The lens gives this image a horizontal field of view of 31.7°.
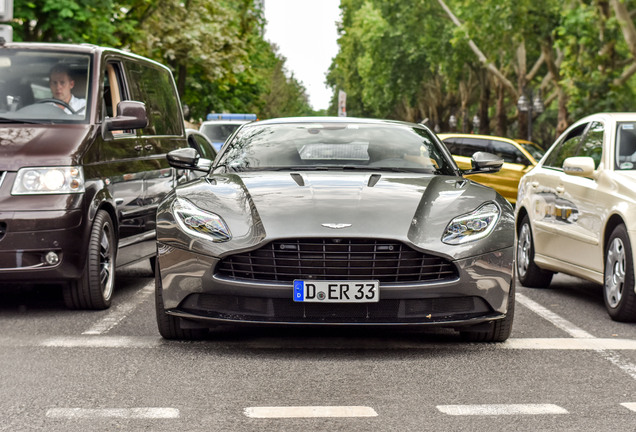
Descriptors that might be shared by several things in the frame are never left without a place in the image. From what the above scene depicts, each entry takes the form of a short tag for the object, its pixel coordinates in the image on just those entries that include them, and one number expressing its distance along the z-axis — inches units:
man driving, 332.2
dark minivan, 298.8
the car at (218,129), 1064.8
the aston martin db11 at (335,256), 240.7
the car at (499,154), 853.8
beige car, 310.0
